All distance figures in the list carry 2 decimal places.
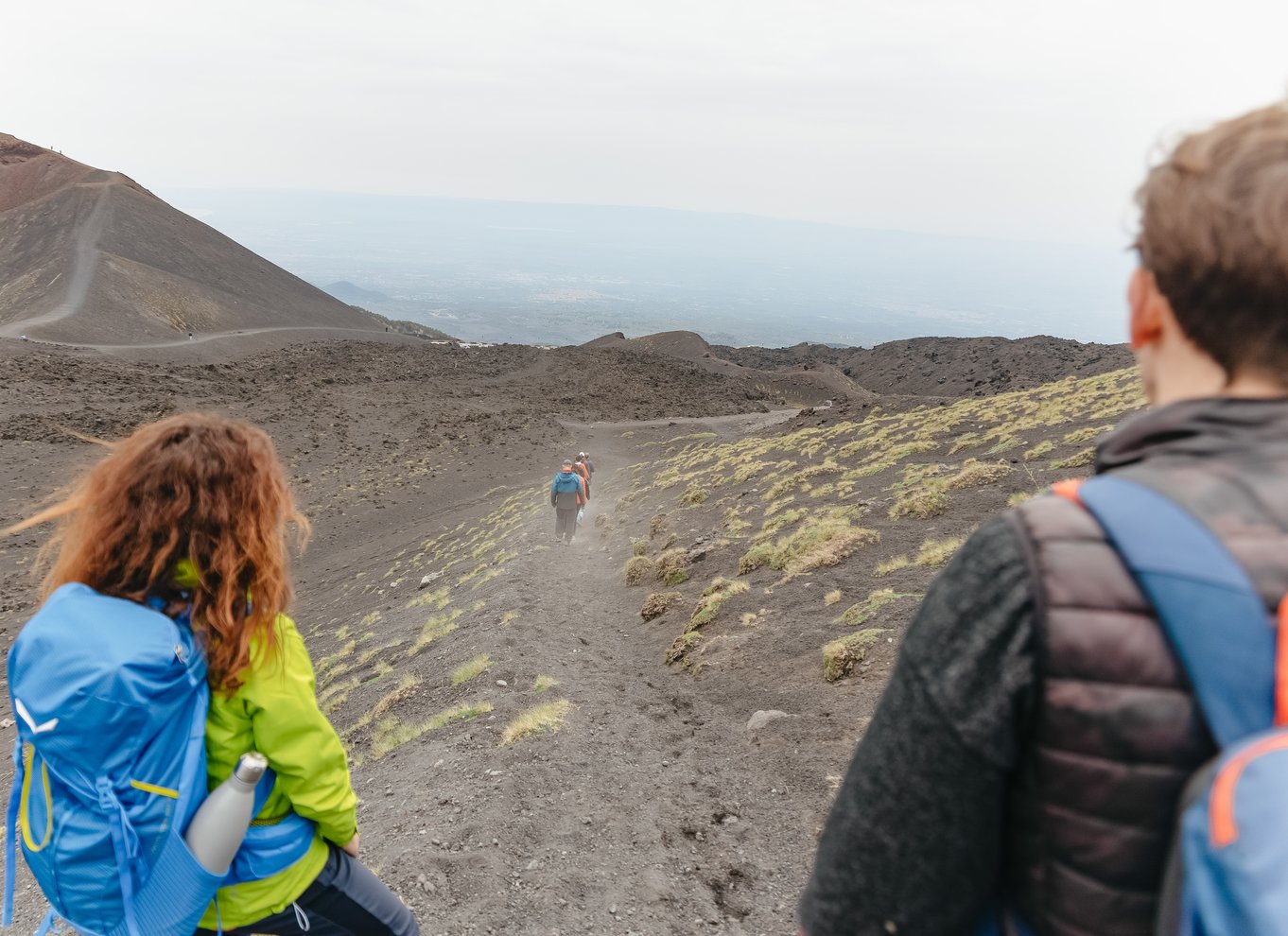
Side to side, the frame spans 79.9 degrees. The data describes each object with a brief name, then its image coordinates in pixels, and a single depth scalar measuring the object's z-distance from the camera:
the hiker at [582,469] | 16.20
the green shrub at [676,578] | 11.16
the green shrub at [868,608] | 7.85
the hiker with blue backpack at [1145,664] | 0.98
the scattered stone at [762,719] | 6.53
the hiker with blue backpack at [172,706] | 2.02
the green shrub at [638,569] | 11.87
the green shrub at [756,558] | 10.59
